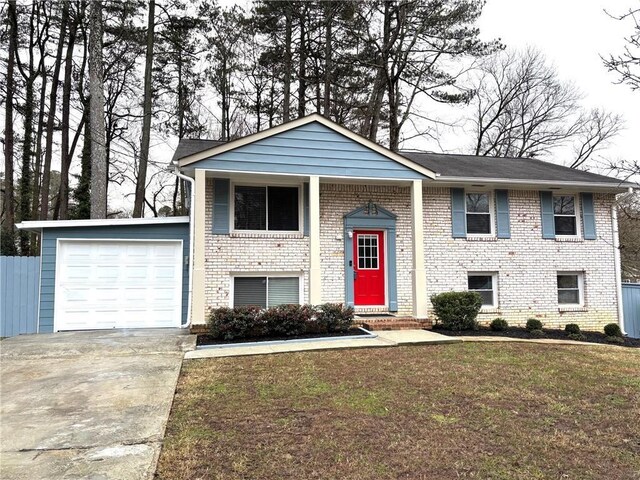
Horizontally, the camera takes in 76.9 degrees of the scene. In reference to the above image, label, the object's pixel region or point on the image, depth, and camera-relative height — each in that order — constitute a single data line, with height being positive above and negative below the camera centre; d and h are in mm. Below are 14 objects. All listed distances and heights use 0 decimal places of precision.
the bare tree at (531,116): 23750 +9388
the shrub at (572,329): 9523 -1353
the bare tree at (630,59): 5016 +2704
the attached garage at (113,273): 8852 +70
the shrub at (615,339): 9189 -1543
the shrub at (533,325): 9766 -1255
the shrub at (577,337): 8969 -1440
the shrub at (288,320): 7953 -889
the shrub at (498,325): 9398 -1209
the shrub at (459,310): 8883 -798
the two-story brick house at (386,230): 9133 +1118
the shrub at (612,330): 10016 -1442
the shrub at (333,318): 8258 -888
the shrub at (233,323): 7598 -893
